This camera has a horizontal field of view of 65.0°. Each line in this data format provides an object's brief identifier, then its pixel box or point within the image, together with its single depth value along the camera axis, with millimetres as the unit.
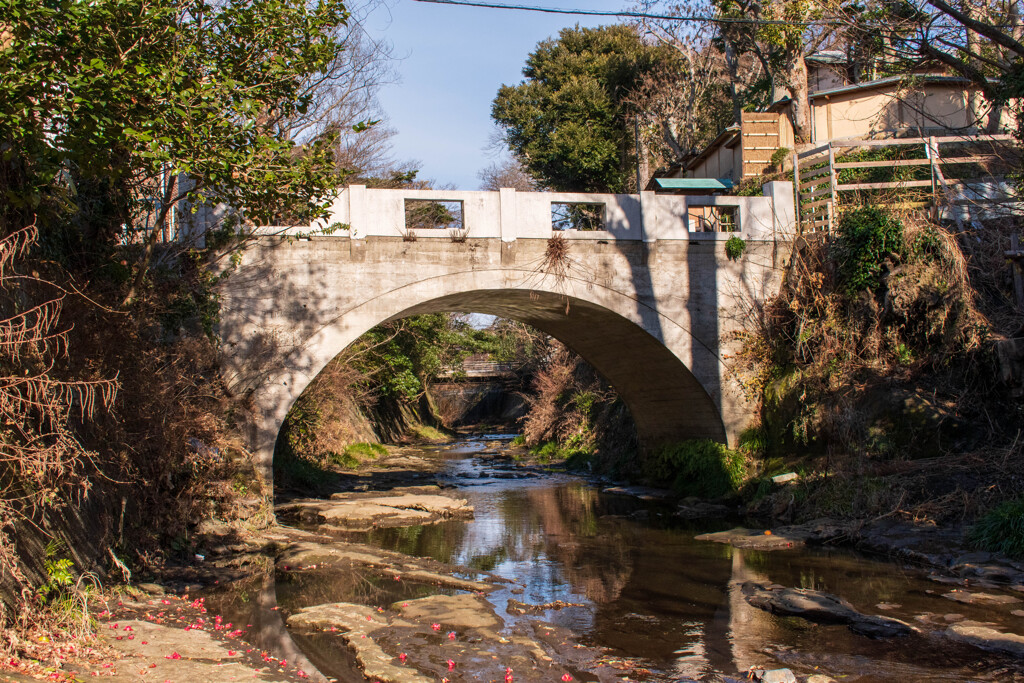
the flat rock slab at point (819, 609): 6574
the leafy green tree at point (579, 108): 25297
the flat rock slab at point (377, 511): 11984
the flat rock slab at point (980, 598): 7266
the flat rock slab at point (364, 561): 8461
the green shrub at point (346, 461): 19250
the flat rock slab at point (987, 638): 6043
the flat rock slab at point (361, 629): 5492
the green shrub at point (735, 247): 13117
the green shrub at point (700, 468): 13102
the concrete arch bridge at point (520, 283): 11469
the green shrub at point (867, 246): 12023
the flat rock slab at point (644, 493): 14516
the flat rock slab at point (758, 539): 10055
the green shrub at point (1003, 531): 8172
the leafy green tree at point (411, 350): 22281
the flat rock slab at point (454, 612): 6730
